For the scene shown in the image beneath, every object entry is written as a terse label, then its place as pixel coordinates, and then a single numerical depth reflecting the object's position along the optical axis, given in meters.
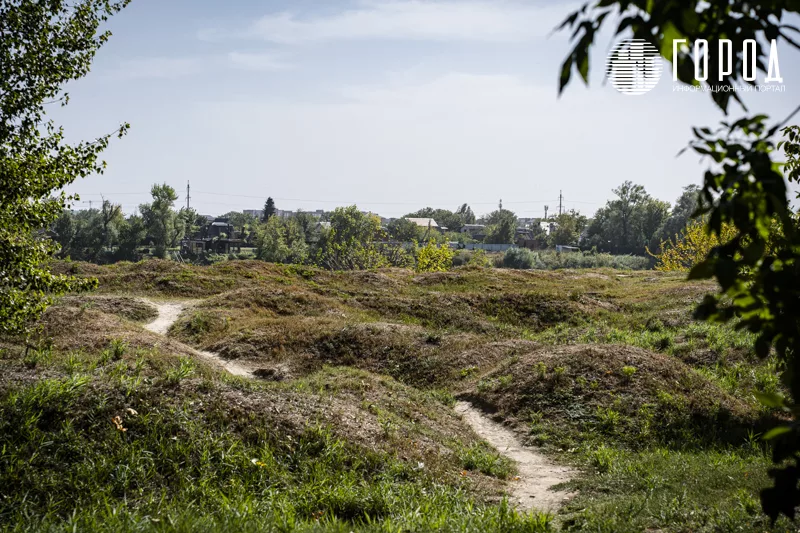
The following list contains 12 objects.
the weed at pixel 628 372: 12.98
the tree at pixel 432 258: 67.44
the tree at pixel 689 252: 53.97
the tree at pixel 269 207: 135.25
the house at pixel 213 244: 108.26
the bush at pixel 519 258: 83.62
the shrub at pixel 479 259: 75.33
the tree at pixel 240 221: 122.23
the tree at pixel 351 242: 71.62
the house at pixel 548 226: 138.88
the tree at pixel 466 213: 192.25
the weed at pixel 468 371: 15.29
